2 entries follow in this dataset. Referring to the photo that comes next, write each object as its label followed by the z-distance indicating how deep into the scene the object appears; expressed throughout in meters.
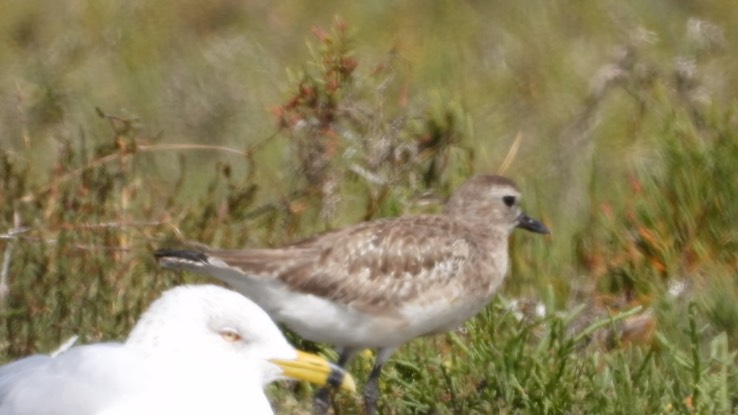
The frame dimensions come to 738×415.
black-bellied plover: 13.92
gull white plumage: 10.40
